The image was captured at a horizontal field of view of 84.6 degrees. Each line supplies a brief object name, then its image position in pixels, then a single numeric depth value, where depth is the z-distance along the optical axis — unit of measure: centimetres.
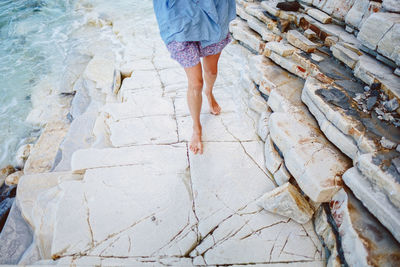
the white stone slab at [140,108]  288
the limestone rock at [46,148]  335
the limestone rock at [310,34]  297
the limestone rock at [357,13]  247
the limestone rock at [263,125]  244
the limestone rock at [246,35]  357
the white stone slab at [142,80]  344
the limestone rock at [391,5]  212
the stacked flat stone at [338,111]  155
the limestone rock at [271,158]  213
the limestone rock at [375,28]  205
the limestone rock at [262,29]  325
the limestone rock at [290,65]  264
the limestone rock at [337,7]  270
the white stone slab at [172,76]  352
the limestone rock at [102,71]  423
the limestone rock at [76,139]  294
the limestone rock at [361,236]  135
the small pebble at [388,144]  170
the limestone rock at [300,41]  278
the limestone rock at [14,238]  211
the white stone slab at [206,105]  293
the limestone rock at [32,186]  227
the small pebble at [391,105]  191
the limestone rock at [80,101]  404
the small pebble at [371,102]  201
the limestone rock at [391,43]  200
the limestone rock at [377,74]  201
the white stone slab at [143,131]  255
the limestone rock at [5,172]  332
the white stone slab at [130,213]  175
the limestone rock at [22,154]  361
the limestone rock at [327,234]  155
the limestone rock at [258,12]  358
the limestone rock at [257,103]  273
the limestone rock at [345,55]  242
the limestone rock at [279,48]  279
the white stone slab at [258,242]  167
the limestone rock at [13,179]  320
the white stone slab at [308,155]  171
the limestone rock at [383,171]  144
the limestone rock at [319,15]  292
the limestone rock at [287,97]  236
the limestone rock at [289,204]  178
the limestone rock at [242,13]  399
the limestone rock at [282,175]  202
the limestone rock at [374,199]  139
